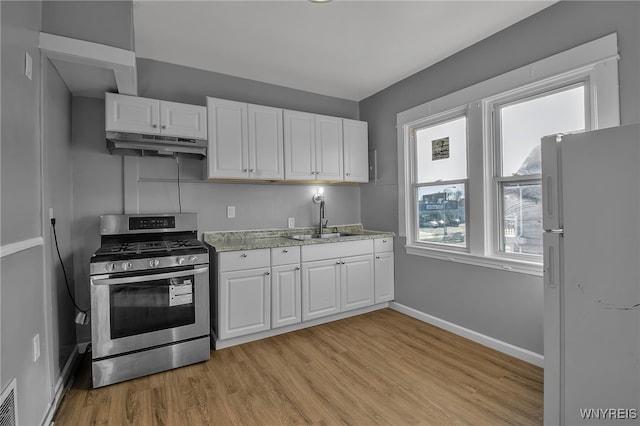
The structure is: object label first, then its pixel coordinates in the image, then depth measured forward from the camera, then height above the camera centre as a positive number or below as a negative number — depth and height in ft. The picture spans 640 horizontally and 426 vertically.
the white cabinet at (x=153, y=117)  8.16 +2.70
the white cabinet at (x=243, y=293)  8.90 -2.26
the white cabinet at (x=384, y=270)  11.81 -2.19
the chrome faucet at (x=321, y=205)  12.31 +0.33
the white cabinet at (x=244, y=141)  9.57 +2.34
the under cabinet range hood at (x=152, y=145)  8.29 +1.96
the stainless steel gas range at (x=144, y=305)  7.13 -2.14
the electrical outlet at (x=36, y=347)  5.45 -2.24
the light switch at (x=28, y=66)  5.29 +2.60
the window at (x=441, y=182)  10.04 +0.97
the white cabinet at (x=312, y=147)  10.95 +2.41
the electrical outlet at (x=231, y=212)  10.91 +0.10
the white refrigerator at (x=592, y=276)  4.19 -0.97
